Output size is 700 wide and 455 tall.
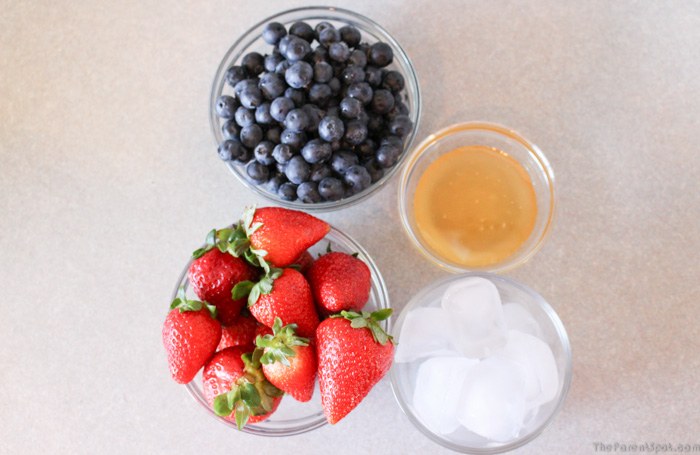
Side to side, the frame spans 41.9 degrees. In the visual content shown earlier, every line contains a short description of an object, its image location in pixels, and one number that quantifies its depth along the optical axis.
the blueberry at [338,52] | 0.46
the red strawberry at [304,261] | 0.47
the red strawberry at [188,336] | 0.43
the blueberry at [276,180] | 0.47
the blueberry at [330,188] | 0.46
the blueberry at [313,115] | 0.45
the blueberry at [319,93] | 0.45
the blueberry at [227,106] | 0.46
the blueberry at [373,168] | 0.47
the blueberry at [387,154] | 0.46
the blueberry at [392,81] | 0.47
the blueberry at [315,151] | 0.45
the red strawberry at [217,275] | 0.44
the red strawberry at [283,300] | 0.43
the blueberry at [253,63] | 0.47
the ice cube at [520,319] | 0.48
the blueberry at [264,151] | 0.45
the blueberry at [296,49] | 0.45
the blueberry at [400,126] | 0.47
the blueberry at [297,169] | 0.45
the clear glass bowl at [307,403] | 0.48
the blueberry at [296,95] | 0.45
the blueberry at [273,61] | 0.46
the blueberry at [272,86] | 0.45
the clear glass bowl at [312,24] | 0.48
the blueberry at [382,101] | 0.46
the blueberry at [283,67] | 0.46
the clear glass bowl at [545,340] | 0.47
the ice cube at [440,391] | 0.46
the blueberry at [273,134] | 0.46
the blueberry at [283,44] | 0.46
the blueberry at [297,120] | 0.44
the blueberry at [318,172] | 0.46
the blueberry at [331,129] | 0.44
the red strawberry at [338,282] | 0.44
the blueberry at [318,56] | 0.46
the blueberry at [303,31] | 0.47
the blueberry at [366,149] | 0.47
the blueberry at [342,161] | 0.46
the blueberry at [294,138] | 0.45
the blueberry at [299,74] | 0.44
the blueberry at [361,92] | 0.45
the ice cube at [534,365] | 0.46
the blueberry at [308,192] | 0.46
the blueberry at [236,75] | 0.47
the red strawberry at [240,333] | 0.45
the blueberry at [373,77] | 0.47
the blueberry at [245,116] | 0.46
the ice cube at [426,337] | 0.47
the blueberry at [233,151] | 0.46
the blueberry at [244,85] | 0.46
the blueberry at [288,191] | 0.47
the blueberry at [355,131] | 0.45
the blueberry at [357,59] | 0.46
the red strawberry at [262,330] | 0.44
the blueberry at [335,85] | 0.46
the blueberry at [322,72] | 0.45
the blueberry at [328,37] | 0.46
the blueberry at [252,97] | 0.45
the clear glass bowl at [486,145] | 0.50
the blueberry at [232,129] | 0.46
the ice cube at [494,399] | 0.46
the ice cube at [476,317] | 0.46
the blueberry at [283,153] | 0.45
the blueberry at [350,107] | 0.45
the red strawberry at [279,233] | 0.43
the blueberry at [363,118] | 0.46
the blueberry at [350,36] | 0.47
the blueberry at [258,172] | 0.46
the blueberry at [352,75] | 0.46
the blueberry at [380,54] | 0.47
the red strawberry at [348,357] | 0.42
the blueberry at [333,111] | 0.46
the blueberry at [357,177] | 0.46
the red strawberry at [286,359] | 0.42
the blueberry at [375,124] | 0.47
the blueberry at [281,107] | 0.44
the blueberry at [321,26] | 0.47
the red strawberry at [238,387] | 0.43
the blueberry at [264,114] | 0.45
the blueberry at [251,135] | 0.45
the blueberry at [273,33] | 0.47
